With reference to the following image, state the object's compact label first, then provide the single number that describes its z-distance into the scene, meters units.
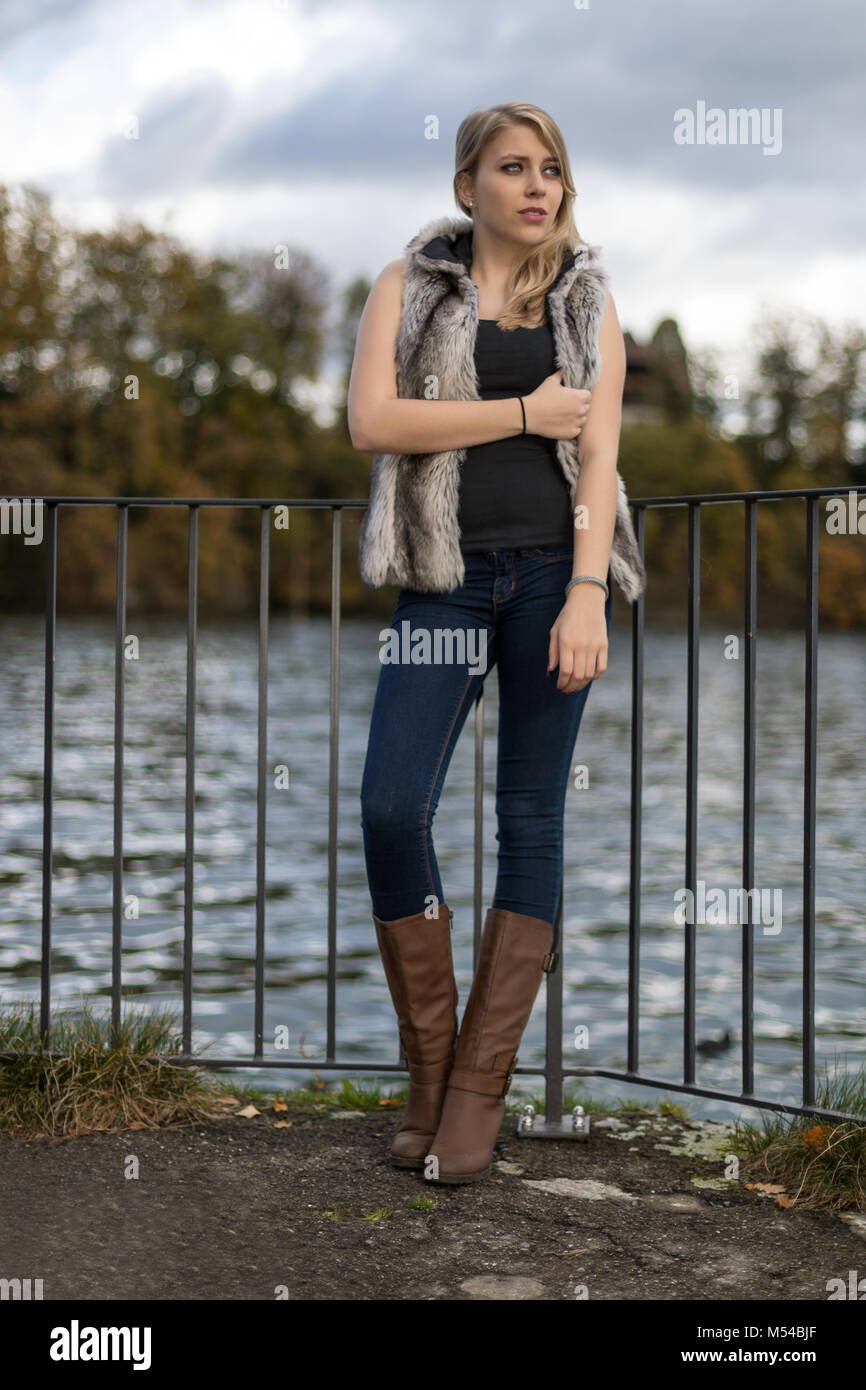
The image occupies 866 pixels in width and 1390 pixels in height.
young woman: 5.70
